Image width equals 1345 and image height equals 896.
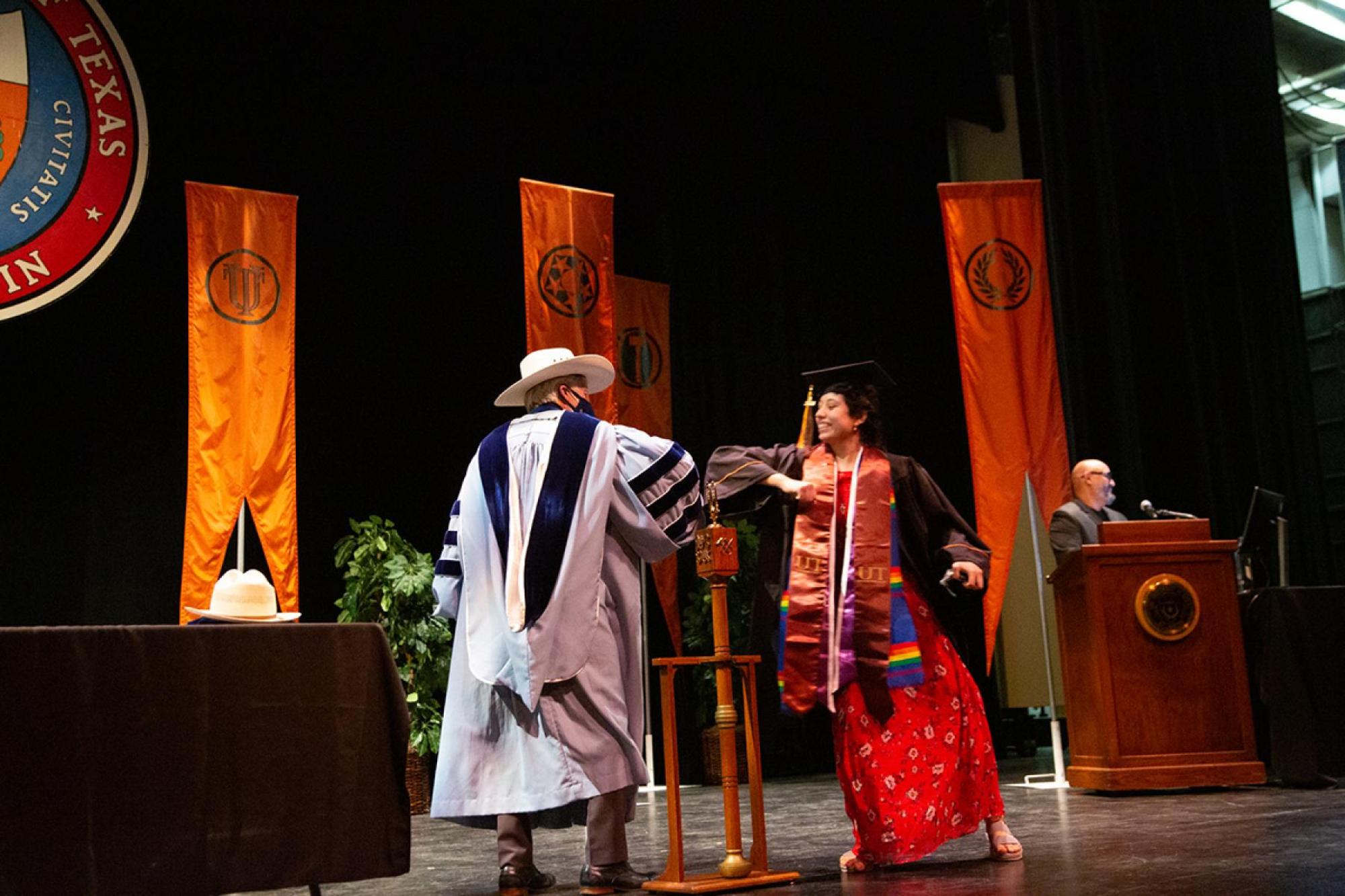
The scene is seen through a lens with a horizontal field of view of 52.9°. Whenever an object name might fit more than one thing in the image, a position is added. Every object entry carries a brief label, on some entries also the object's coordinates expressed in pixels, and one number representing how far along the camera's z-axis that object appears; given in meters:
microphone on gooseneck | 5.46
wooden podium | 5.19
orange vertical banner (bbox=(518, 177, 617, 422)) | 6.21
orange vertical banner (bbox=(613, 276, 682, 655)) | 7.80
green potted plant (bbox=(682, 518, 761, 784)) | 7.69
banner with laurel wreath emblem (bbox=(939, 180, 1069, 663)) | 6.24
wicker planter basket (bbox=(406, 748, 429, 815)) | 6.54
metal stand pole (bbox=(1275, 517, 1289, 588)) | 5.75
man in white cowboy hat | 3.27
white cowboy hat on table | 3.66
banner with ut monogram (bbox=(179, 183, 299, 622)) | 5.82
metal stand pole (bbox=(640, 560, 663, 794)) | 6.97
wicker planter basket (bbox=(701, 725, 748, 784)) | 7.68
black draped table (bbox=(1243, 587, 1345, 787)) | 5.31
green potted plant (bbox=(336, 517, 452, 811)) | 6.65
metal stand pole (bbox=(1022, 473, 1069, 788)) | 6.00
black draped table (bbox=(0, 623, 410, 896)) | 2.56
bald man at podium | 6.02
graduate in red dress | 3.46
